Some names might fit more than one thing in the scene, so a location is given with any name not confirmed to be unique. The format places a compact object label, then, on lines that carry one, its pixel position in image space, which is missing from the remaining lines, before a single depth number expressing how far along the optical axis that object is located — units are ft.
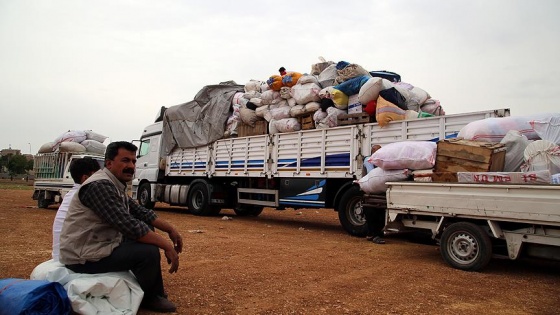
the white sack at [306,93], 29.81
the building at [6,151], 258.57
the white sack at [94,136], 52.31
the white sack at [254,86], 37.01
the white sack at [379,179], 20.61
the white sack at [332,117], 28.66
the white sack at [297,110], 30.73
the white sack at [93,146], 50.19
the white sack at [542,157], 15.78
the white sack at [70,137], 50.44
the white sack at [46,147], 51.46
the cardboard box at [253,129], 34.46
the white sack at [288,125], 31.55
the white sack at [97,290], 9.25
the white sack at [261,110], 33.68
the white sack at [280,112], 32.27
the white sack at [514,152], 17.47
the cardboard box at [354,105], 27.48
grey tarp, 39.22
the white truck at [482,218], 14.80
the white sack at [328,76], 30.53
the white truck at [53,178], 44.80
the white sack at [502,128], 18.57
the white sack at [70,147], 47.21
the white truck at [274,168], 26.18
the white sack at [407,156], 19.77
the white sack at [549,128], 17.47
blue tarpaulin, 8.10
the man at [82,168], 14.11
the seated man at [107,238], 9.69
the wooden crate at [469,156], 16.76
